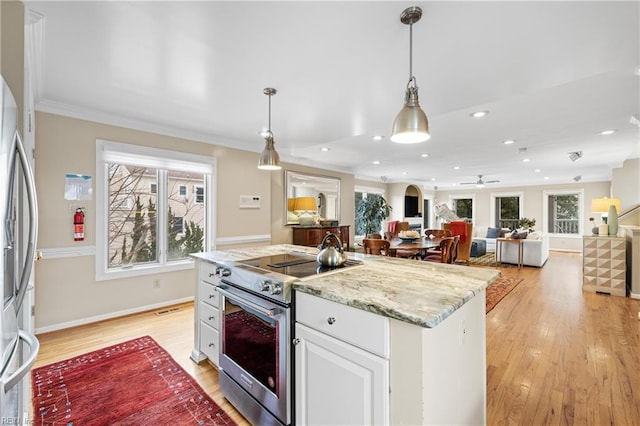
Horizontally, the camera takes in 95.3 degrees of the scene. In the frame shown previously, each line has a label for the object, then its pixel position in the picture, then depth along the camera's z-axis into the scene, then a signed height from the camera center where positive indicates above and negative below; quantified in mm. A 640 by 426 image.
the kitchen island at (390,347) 1095 -581
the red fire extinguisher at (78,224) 3068 -152
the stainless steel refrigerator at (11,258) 940 -180
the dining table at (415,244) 4453 -539
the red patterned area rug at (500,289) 3986 -1215
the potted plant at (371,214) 8352 -75
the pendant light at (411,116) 1560 +514
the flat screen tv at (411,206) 9883 +197
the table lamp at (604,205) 4697 +126
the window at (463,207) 11344 +197
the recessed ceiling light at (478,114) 3148 +1080
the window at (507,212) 10242 +9
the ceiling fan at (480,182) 8561 +982
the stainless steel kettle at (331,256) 1919 -297
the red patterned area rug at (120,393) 1799 -1272
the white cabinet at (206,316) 2191 -828
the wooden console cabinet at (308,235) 5477 -452
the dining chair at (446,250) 4491 -593
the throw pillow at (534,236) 6613 -547
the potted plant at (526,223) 7136 -268
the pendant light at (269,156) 2633 +498
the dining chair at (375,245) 4316 -505
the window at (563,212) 9070 +18
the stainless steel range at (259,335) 1539 -740
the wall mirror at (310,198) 5477 +268
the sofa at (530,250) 6422 -868
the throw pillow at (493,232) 8336 -588
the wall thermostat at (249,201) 4531 +146
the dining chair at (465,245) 6424 -735
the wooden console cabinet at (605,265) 4301 -791
